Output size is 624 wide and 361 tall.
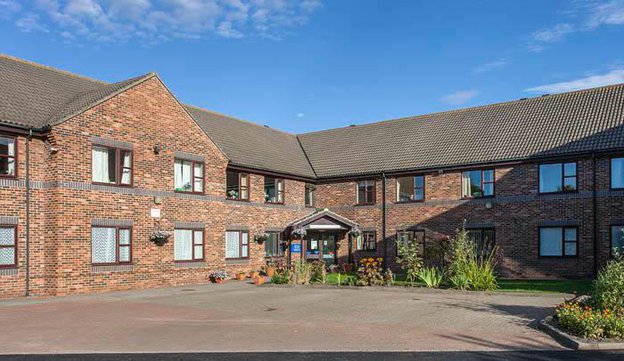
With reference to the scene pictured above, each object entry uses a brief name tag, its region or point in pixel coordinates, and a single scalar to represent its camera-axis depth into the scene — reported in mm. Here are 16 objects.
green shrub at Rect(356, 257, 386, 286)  22562
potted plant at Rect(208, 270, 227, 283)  26281
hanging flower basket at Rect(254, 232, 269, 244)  29514
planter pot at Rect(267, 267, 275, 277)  28703
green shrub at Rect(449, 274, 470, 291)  20094
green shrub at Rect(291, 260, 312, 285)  23781
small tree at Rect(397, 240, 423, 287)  22031
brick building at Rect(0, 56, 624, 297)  20578
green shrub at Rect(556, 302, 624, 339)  11172
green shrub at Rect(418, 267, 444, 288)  21080
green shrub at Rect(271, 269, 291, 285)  24030
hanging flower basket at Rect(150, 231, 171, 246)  23641
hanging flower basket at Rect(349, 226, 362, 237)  31656
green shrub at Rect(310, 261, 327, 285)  23981
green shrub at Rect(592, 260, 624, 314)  12617
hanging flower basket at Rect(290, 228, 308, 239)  30156
